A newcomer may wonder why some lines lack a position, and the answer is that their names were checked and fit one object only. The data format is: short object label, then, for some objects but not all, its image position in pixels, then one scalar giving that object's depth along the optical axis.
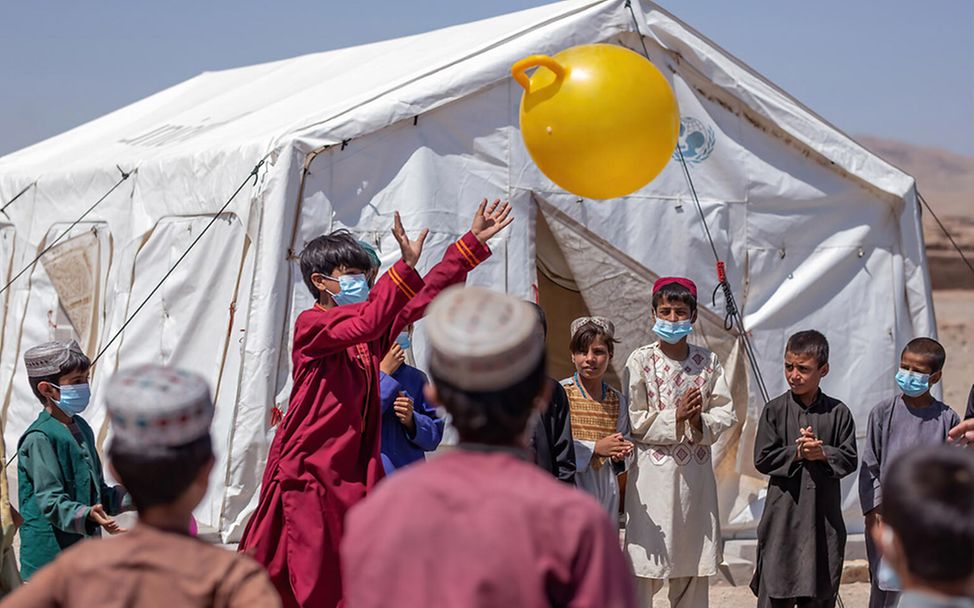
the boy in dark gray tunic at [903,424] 5.12
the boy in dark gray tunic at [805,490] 5.20
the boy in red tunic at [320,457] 4.10
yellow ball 4.38
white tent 6.29
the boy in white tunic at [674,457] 5.50
